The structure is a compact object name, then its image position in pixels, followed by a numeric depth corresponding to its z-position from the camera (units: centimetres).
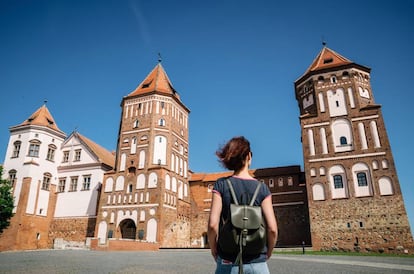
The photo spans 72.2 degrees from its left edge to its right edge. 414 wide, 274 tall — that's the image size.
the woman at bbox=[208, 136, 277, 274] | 219
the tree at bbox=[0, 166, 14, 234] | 2628
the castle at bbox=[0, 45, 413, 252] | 2306
